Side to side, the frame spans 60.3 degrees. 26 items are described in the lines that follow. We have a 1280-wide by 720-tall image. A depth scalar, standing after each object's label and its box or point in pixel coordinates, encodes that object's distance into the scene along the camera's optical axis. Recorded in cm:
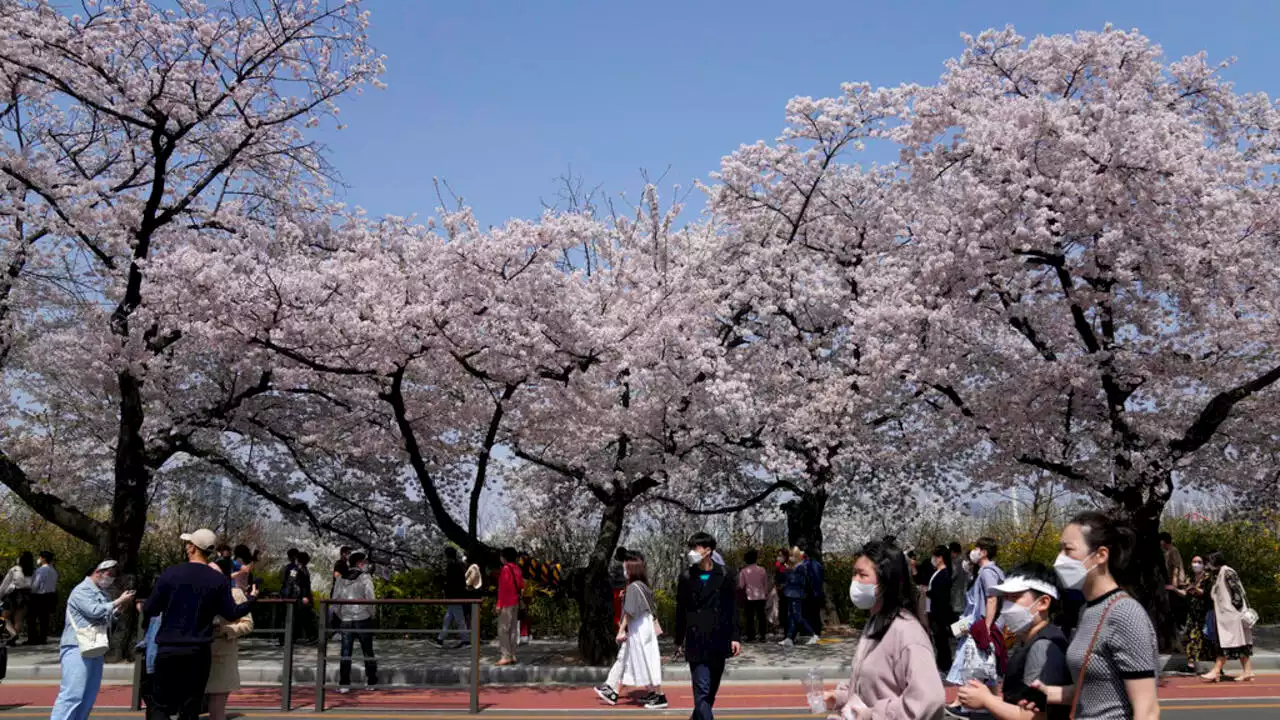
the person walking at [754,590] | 2019
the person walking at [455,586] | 1958
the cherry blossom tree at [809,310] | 1970
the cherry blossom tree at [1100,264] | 1702
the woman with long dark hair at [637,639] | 1238
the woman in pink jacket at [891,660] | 446
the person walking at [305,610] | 1758
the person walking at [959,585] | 1538
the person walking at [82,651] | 848
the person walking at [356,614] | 1512
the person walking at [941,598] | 1517
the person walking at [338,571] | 1574
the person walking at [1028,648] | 415
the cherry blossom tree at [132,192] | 1670
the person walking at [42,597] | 2009
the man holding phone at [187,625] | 754
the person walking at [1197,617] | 1561
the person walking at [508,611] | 1672
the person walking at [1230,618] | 1433
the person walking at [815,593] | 1966
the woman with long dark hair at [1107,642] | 388
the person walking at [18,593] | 1962
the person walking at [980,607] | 876
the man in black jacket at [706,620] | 885
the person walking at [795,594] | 1944
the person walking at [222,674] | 912
